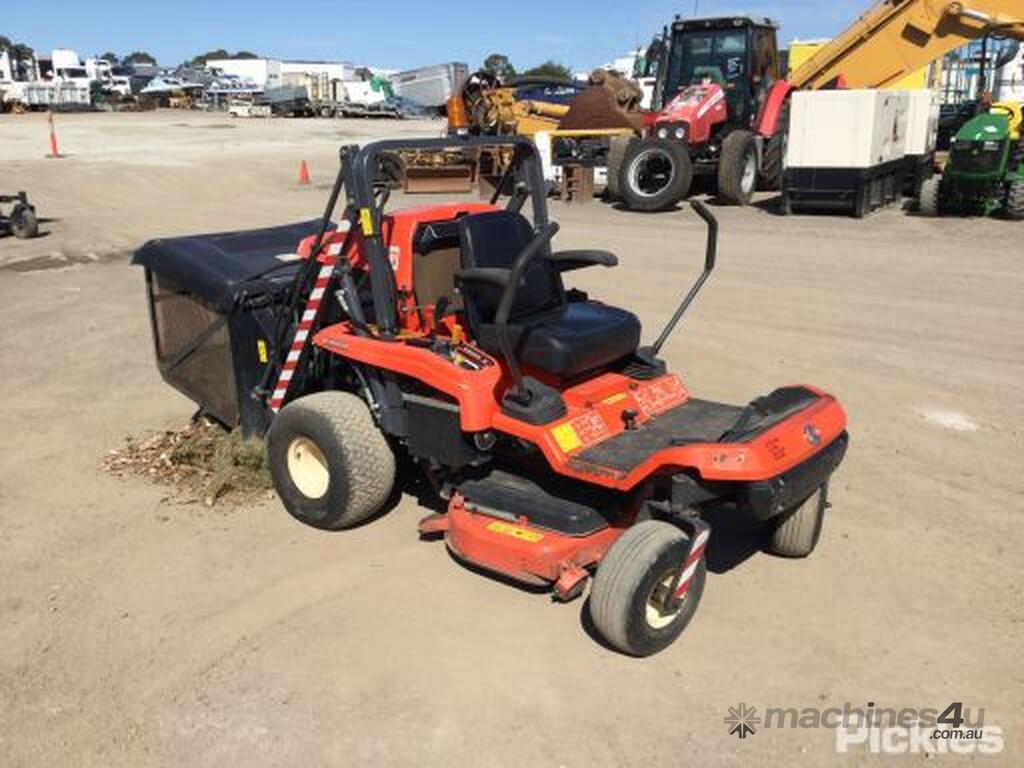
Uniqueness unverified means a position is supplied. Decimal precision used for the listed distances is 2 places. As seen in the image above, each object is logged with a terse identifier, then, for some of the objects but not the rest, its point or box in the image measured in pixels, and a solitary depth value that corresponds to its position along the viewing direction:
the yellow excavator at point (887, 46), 14.16
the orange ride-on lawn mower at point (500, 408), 3.65
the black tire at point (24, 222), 13.16
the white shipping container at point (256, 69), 58.25
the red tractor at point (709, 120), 14.52
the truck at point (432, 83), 30.28
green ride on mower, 12.80
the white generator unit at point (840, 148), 12.88
